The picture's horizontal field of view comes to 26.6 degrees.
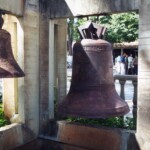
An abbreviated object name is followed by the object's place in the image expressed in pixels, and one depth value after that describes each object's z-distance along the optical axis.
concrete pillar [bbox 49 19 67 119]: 5.77
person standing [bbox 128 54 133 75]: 19.09
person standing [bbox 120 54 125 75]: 17.80
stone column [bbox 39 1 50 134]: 4.82
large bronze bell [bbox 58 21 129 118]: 3.51
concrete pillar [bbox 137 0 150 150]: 3.96
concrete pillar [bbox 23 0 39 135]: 4.61
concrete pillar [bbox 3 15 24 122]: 4.59
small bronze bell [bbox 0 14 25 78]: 3.15
